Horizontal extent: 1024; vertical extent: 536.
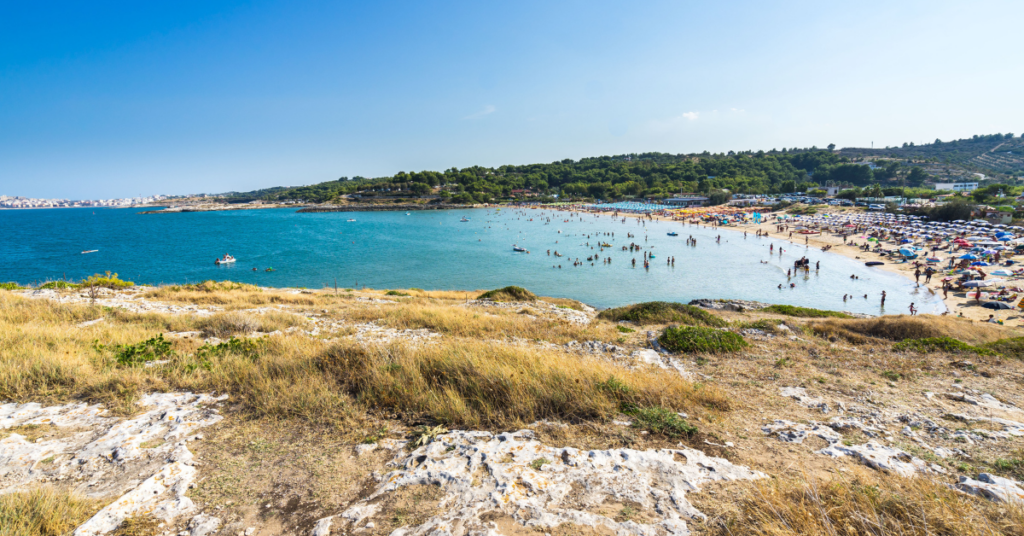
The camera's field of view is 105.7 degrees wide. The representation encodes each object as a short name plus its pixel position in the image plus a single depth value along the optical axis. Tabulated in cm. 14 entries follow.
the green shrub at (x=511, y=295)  2294
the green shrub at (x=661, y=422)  495
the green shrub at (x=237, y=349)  727
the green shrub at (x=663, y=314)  1444
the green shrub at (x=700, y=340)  1003
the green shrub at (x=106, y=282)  1987
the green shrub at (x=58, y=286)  1790
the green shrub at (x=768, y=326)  1288
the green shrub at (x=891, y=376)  814
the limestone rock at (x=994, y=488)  368
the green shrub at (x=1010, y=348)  1000
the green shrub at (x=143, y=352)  686
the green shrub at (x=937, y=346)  1029
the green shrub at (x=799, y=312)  1947
